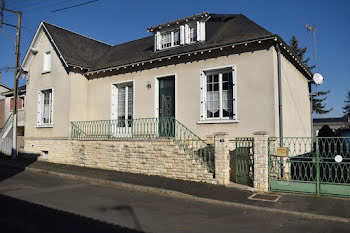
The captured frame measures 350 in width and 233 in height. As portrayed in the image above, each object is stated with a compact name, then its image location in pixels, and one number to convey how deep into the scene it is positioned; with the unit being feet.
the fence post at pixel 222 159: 31.22
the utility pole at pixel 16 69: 53.83
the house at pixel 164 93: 34.55
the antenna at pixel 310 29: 43.94
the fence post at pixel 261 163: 28.71
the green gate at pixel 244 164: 31.01
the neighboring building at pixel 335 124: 86.99
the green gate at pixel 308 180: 25.70
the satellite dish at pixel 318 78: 40.68
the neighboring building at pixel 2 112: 94.84
